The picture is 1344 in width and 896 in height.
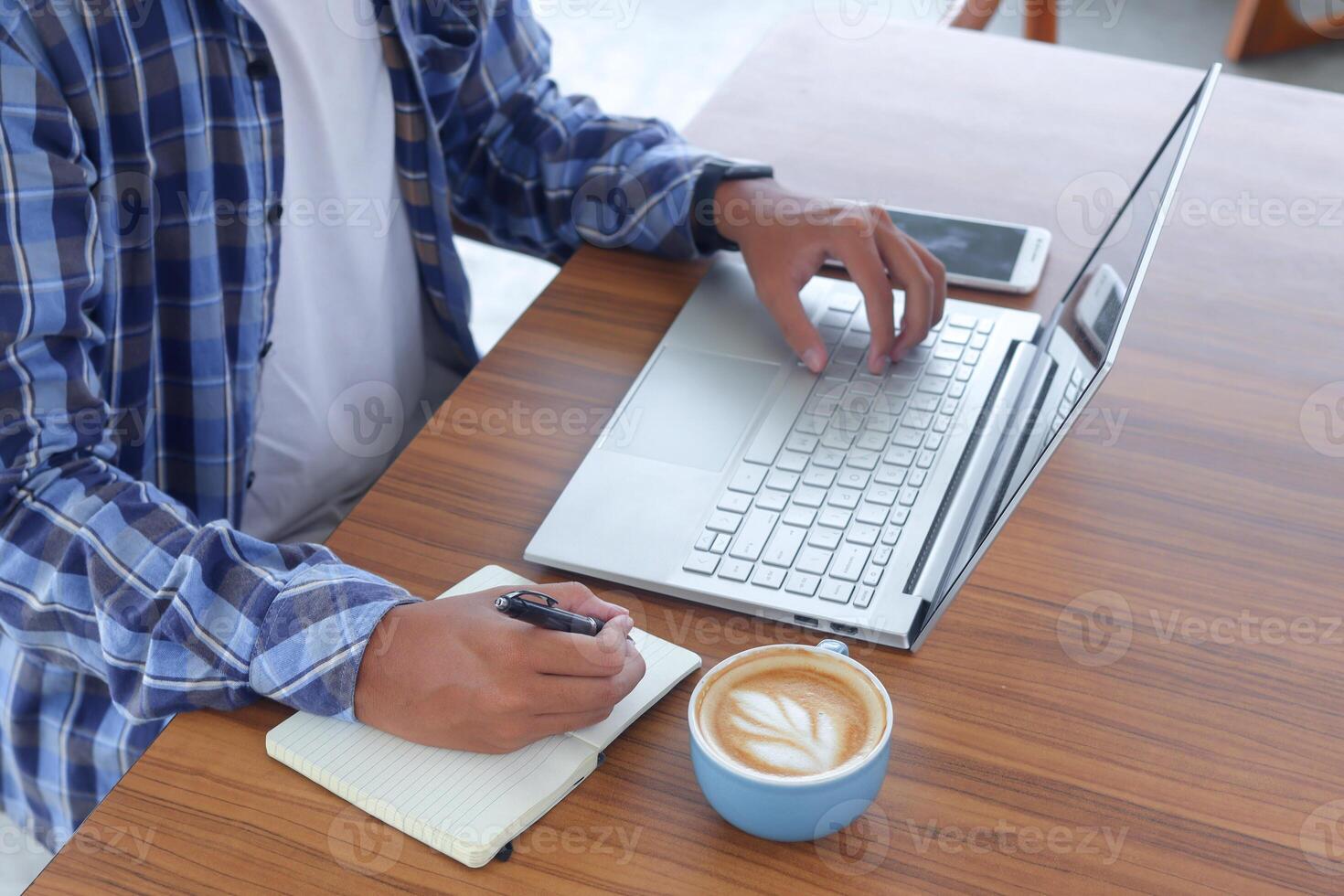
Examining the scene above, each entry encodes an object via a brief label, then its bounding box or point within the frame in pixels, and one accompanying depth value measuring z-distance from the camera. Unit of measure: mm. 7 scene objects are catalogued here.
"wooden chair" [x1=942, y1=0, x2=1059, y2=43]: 1716
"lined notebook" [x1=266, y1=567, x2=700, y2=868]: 615
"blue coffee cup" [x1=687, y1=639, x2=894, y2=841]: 577
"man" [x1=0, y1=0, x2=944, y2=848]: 690
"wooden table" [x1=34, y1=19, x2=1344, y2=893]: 614
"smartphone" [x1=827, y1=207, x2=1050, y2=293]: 1028
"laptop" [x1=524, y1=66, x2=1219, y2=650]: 750
